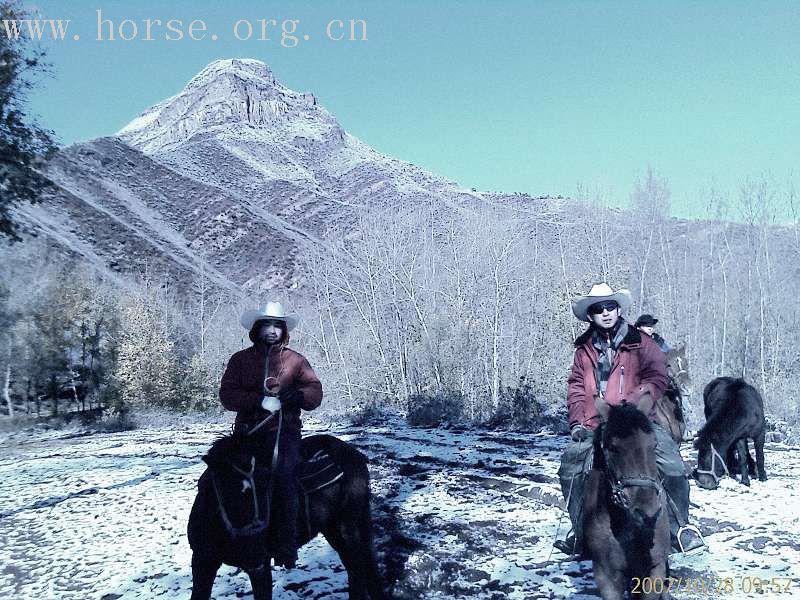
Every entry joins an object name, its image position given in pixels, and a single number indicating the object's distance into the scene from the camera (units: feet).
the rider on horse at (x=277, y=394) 13.37
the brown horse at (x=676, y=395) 26.04
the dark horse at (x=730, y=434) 26.68
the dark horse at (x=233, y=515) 12.76
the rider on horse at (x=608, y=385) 13.05
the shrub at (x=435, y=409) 58.70
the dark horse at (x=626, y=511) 10.70
